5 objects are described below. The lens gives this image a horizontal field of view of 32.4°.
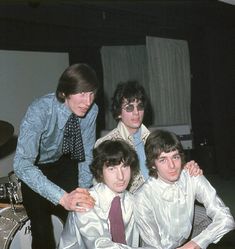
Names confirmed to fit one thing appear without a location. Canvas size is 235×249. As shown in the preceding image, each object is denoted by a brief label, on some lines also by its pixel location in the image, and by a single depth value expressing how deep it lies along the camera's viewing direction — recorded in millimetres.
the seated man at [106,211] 2059
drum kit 3041
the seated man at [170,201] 2180
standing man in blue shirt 2102
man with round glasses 2717
